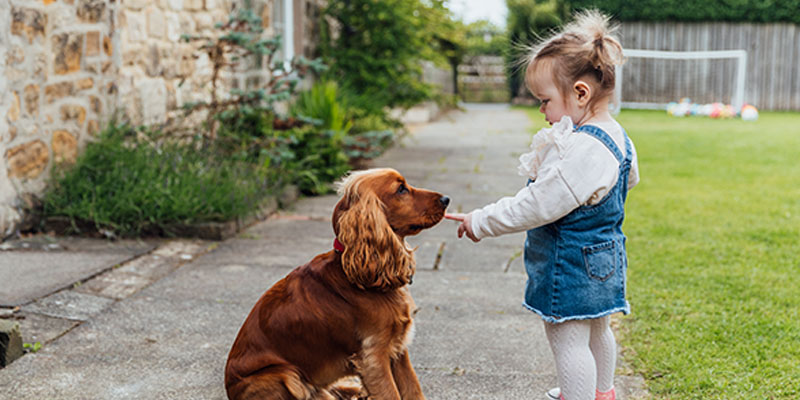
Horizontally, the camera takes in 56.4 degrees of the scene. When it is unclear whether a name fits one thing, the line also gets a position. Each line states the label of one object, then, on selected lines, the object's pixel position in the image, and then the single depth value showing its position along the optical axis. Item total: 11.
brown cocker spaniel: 2.43
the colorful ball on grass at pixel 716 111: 17.45
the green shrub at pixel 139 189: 5.23
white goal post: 18.69
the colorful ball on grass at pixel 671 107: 18.22
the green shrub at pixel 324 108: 8.03
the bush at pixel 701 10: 18.98
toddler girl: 2.41
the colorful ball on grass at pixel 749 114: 16.50
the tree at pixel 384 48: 10.24
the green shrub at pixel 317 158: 7.35
